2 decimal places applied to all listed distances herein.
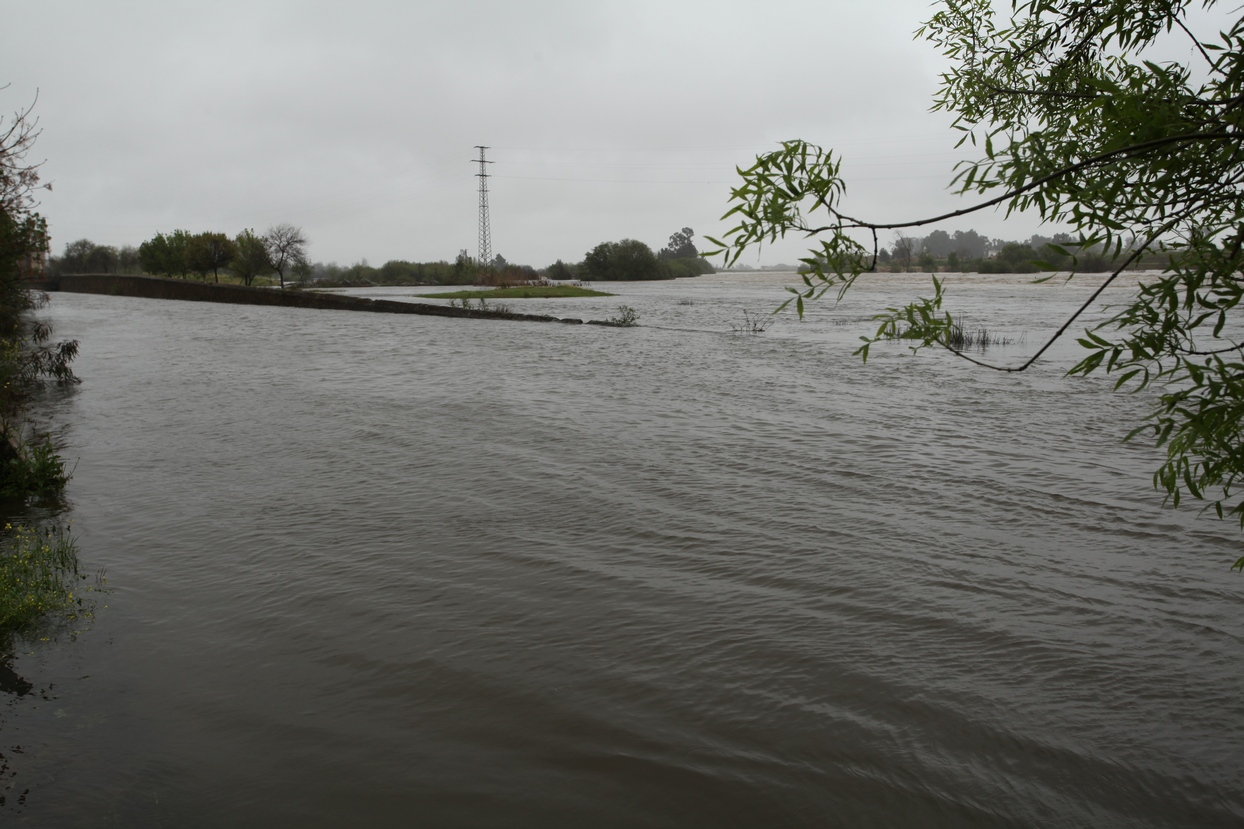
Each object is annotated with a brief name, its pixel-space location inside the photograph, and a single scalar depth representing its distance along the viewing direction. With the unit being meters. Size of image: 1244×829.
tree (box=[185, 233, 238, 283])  71.00
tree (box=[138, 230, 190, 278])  78.50
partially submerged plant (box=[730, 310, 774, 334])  31.44
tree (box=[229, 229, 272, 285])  69.56
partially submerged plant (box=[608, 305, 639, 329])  34.91
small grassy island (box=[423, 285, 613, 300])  55.37
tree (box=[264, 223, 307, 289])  67.31
